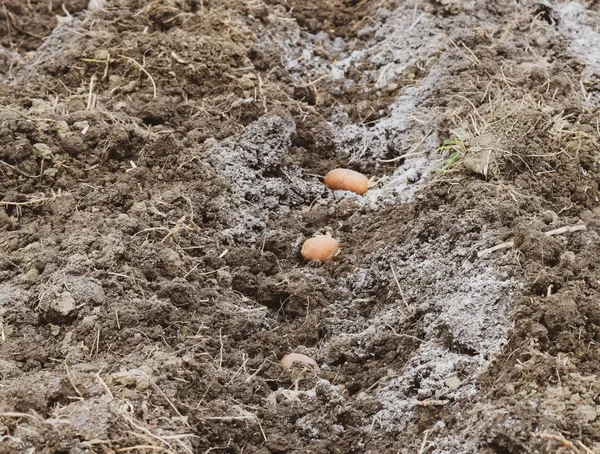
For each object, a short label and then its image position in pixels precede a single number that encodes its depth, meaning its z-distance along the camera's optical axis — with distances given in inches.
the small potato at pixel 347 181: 125.1
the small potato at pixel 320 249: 113.2
